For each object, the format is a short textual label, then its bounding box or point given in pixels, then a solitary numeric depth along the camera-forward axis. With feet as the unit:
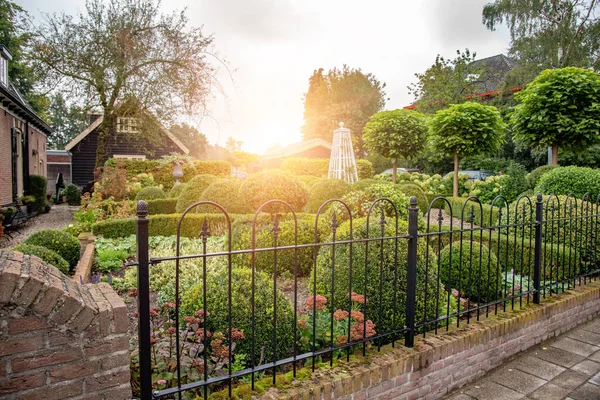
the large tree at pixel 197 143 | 191.24
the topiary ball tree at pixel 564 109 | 31.42
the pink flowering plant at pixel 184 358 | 7.70
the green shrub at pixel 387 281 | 10.61
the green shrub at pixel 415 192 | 35.73
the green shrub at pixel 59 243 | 18.28
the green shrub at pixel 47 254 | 14.88
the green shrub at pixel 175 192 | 46.83
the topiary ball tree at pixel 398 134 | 49.19
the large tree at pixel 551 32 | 56.13
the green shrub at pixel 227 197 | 32.94
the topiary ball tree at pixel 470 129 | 38.93
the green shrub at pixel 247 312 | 9.61
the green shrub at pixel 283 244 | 18.44
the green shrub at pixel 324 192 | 32.81
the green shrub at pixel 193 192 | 37.73
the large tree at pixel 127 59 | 48.24
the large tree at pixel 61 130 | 161.07
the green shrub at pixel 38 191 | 49.96
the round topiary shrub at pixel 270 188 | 23.02
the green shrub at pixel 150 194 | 47.01
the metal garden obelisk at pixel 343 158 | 51.90
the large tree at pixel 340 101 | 131.21
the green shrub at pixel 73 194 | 60.85
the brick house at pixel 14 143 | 38.40
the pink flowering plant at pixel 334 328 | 9.18
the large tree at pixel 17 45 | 48.47
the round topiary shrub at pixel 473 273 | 14.43
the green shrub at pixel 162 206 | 41.73
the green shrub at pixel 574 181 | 24.40
